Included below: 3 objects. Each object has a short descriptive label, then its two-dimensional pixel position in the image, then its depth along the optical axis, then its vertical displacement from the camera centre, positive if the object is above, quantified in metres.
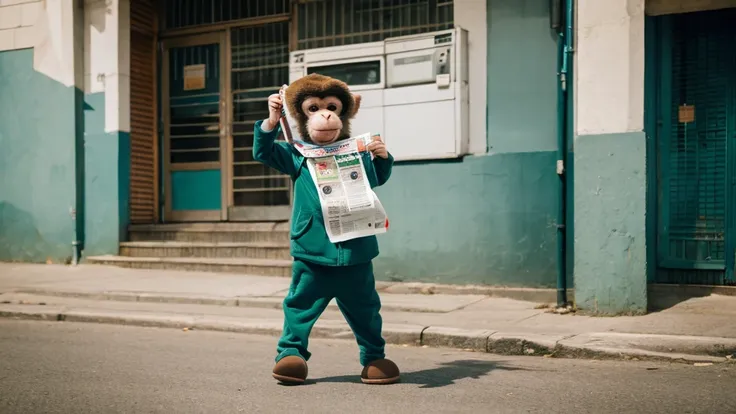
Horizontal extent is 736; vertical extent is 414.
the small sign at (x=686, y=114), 7.87 +0.84
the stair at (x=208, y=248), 10.38 -0.66
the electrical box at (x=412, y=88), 8.80 +1.25
